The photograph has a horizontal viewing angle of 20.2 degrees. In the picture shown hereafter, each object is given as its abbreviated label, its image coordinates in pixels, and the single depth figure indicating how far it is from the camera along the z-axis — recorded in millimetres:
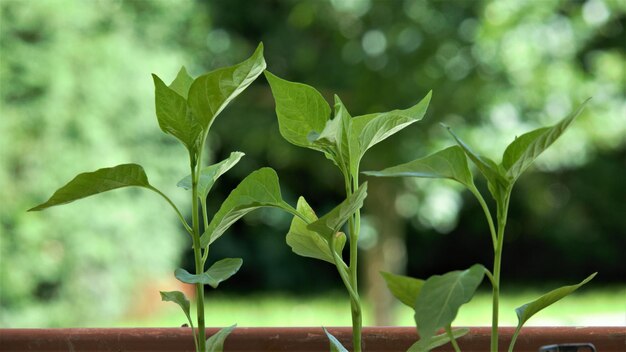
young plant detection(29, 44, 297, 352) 1377
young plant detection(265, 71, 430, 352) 1380
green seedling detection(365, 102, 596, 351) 1337
